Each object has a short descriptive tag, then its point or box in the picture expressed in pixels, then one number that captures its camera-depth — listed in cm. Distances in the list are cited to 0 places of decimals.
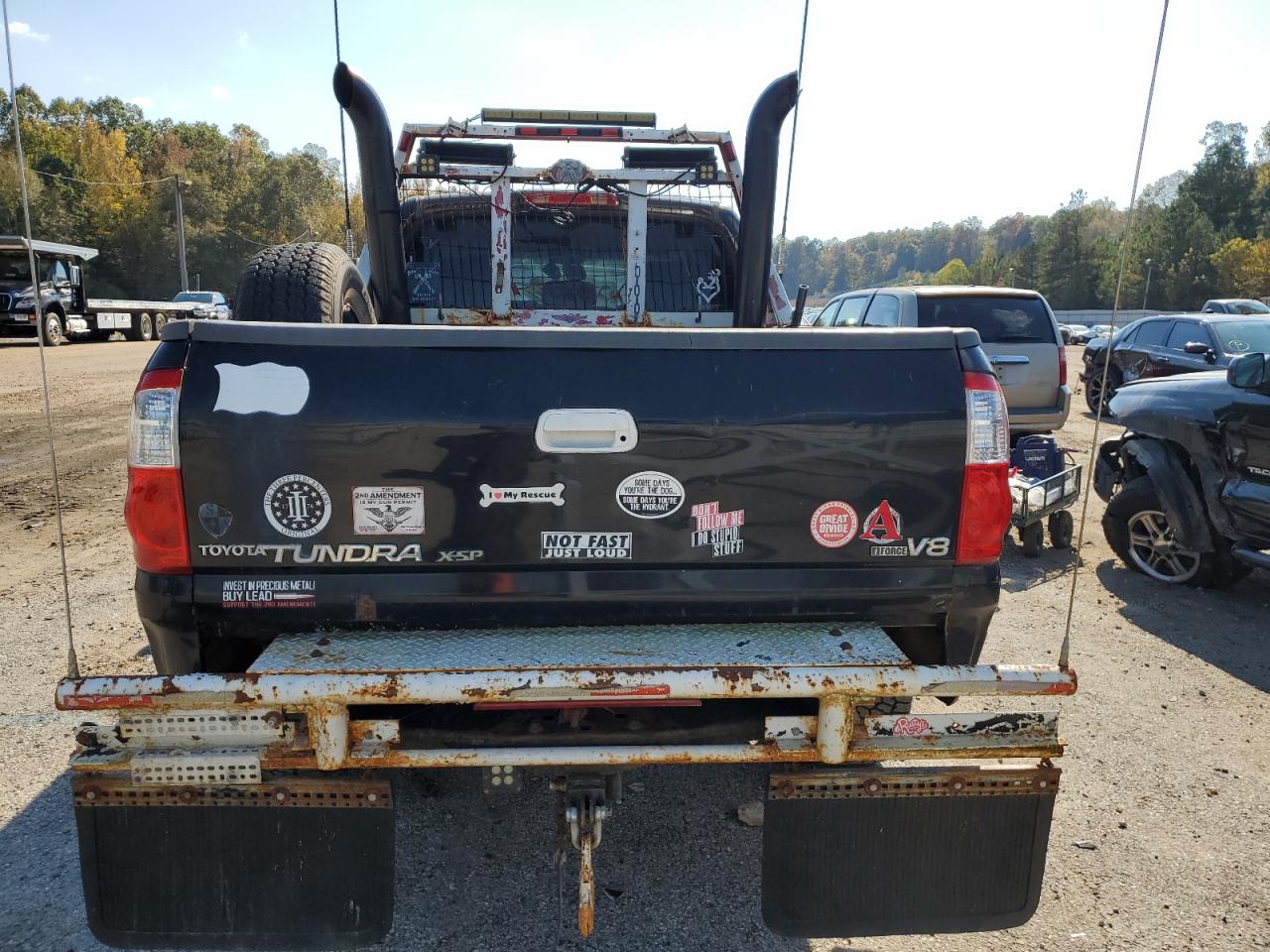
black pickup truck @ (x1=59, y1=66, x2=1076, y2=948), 218
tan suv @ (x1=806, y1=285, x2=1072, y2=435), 917
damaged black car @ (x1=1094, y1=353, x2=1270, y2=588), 550
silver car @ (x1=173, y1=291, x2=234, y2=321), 3162
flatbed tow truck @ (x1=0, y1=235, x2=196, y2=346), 2459
